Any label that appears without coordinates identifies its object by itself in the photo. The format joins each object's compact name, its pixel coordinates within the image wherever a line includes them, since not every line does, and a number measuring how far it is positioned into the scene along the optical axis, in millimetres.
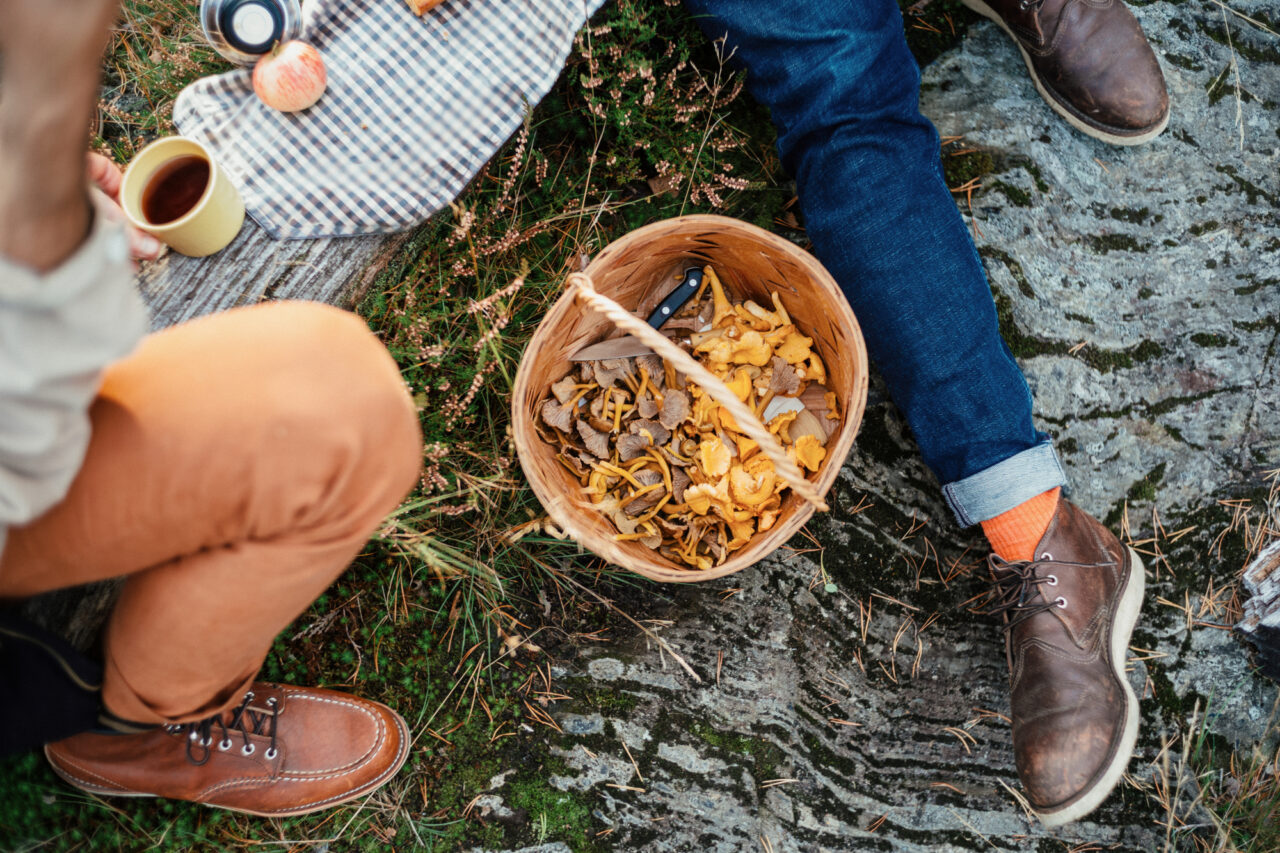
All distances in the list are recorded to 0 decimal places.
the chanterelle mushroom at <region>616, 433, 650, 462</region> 2354
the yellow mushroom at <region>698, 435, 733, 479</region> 2277
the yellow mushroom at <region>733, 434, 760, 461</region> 2297
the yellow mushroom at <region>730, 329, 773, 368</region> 2338
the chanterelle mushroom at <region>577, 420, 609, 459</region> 2373
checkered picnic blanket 2273
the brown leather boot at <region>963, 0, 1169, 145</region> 2467
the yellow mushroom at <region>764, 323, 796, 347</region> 2377
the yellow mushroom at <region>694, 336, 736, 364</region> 2355
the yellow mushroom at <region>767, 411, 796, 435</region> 2340
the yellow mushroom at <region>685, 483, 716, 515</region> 2248
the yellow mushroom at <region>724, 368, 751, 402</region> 2338
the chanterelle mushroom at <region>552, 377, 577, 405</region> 2409
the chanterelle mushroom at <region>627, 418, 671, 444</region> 2387
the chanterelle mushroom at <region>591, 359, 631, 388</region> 2422
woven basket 1991
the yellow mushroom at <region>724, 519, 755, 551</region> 2293
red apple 2176
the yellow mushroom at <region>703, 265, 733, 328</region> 2436
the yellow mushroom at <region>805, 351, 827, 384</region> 2414
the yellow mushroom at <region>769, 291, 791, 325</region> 2414
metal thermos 2127
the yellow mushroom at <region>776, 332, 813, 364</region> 2387
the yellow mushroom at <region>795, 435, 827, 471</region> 2283
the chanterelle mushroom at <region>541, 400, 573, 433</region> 2373
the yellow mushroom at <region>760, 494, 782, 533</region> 2268
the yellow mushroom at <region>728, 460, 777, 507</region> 2236
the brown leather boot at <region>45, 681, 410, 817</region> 2104
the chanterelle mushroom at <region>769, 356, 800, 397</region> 2373
